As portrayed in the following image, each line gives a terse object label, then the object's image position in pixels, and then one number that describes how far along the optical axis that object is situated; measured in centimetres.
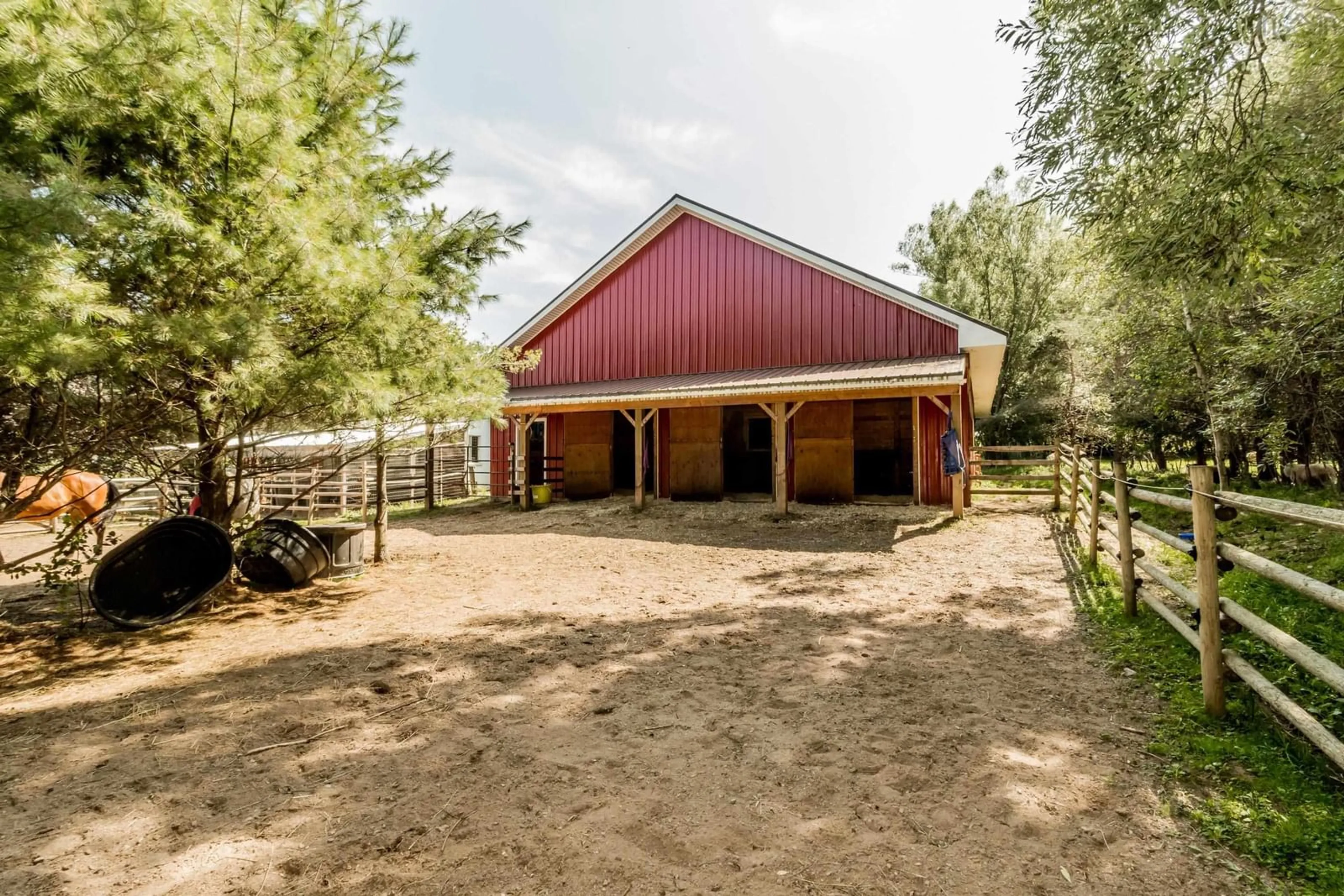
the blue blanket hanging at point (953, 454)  1031
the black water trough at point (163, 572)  522
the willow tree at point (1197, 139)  443
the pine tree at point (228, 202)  296
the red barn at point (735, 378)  1223
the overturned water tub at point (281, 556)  652
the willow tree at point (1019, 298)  2441
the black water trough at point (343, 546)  722
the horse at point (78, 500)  493
